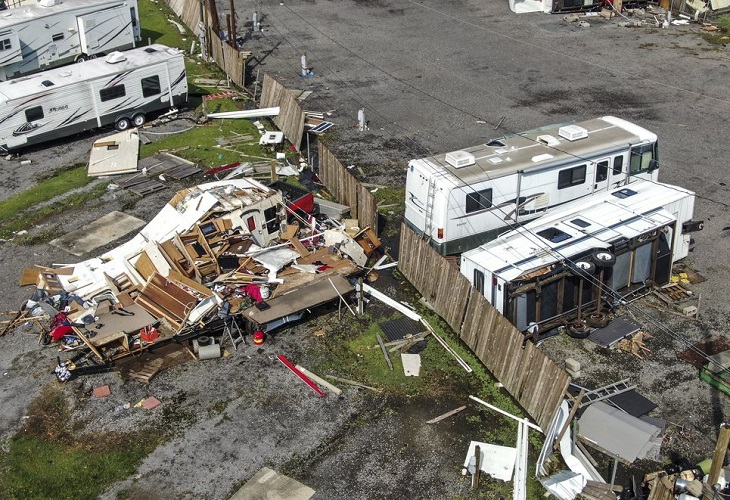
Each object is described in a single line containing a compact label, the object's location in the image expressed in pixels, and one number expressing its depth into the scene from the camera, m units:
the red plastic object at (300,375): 17.76
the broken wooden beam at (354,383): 17.73
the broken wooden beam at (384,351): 18.50
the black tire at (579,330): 18.83
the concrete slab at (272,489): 15.07
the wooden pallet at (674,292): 20.16
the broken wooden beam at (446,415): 16.73
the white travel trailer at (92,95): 28.94
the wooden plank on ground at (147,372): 18.11
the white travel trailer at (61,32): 35.28
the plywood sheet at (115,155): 28.45
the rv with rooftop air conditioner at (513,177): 21.05
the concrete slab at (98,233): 23.89
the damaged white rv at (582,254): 18.27
